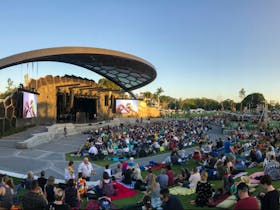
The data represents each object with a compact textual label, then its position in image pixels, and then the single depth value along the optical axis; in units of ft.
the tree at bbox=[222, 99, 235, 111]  418.84
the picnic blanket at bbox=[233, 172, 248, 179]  34.94
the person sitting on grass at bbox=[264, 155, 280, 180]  31.68
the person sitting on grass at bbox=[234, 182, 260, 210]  15.12
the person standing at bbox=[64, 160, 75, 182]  31.58
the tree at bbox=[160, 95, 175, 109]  423.88
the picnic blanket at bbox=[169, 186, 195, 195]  30.28
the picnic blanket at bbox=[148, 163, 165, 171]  46.39
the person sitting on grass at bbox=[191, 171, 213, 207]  24.45
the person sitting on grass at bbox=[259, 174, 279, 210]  17.01
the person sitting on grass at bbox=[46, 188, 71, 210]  17.08
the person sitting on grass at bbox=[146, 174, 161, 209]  25.57
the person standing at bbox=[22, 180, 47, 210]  17.25
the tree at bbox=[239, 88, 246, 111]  456.04
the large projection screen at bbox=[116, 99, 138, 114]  153.16
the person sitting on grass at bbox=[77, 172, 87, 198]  29.24
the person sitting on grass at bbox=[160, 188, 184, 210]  17.83
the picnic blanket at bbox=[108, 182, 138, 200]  29.73
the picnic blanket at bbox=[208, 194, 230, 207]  24.54
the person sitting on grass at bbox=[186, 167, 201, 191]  30.75
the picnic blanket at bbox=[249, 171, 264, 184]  31.65
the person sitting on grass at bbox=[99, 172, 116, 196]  28.55
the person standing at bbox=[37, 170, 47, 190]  26.62
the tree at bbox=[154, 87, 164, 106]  400.34
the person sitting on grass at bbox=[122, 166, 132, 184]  35.40
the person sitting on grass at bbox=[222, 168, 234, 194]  27.14
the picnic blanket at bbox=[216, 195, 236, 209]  24.05
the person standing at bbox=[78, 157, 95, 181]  34.27
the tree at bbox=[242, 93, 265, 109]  383.26
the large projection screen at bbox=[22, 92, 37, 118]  77.54
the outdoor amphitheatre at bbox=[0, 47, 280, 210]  26.91
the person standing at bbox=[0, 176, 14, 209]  20.21
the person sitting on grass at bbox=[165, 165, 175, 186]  33.32
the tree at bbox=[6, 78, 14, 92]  284.00
